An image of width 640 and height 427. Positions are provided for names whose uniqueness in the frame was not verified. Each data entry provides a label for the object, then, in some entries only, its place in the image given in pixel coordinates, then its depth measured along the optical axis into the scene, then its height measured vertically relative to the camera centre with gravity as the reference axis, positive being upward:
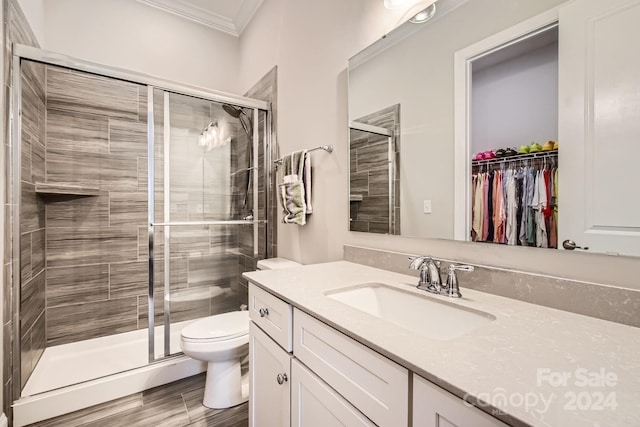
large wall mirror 0.74 +0.33
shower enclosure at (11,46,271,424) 1.93 -0.02
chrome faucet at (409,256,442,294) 1.02 -0.23
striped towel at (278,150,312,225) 1.84 +0.14
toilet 1.60 -0.79
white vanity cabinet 0.53 -0.42
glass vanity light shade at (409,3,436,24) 1.17 +0.81
